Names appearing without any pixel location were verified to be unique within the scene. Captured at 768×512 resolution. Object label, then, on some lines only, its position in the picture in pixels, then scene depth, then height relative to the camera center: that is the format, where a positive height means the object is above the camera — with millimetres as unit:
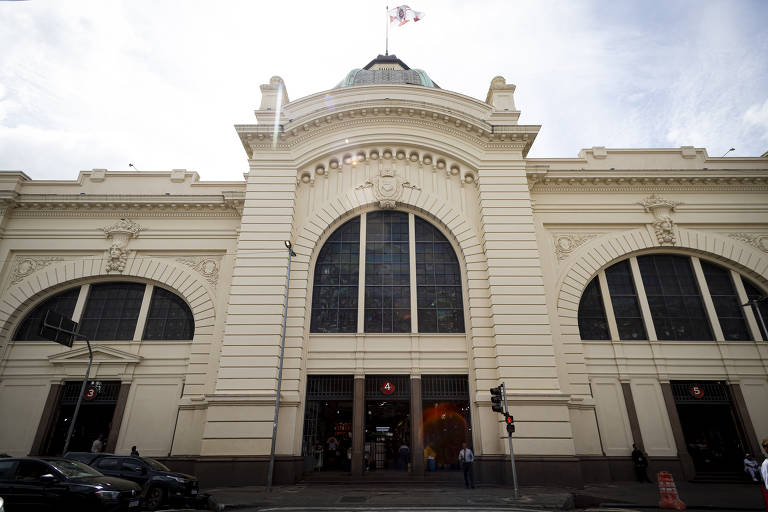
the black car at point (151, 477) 12750 -949
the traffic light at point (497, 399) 14708 +1486
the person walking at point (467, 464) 16266 -670
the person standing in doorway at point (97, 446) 18656 -127
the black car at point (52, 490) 9711 -996
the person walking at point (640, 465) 17797 -720
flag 26875 +24957
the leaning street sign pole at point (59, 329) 15148 +3801
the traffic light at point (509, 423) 14259 +706
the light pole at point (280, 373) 15109 +2614
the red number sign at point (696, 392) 20000 +2343
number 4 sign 19234 +2343
